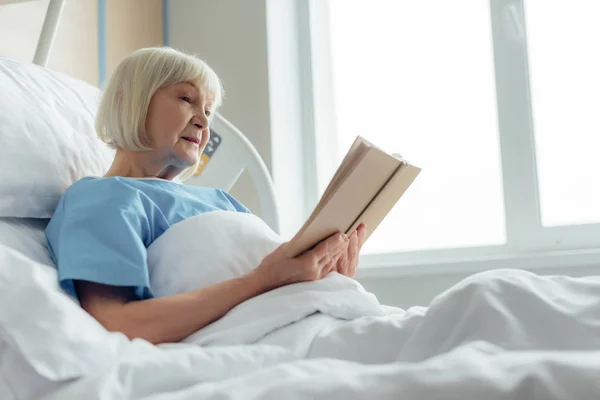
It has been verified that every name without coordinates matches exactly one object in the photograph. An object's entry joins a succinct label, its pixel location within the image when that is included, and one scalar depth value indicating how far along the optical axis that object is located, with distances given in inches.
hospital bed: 15.4
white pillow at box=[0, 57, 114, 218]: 43.2
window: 79.0
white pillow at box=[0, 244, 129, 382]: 25.5
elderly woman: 36.0
